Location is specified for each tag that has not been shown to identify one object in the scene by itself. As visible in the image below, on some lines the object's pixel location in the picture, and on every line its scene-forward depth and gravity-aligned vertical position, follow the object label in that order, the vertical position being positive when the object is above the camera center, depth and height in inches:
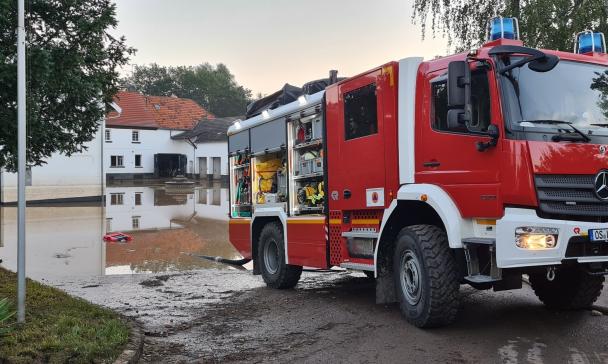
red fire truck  208.4 +6.9
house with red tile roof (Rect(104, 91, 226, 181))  2209.6 +197.3
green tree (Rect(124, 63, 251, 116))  4028.1 +755.2
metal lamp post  221.8 +15.9
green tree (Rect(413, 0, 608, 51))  475.8 +141.8
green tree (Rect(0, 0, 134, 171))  314.8 +70.2
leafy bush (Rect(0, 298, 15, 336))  210.2 -43.2
